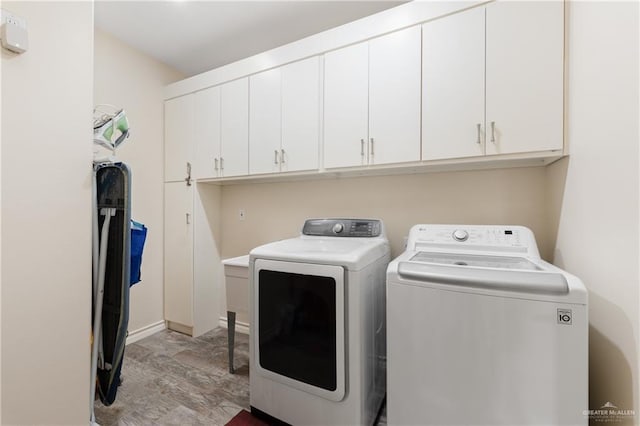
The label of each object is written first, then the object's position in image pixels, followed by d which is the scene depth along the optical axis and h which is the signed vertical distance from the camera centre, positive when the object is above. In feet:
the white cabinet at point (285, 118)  6.75 +2.40
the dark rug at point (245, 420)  5.11 -4.01
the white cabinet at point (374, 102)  5.68 +2.40
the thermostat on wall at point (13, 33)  3.33 +2.20
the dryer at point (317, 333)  4.39 -2.14
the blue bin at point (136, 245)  5.37 -0.70
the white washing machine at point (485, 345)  3.12 -1.70
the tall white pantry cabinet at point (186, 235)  8.73 -0.83
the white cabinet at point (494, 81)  4.62 +2.37
